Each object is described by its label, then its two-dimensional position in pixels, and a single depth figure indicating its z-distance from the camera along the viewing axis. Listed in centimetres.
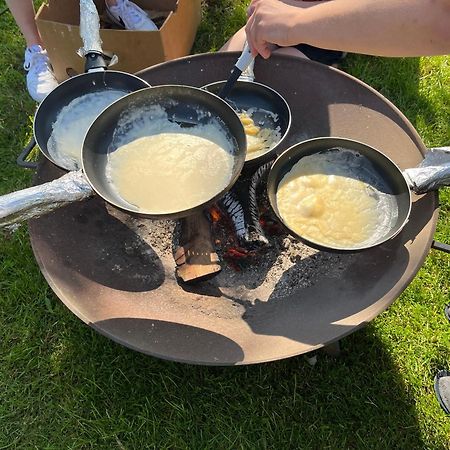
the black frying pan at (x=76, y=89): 189
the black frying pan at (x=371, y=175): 163
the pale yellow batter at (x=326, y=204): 164
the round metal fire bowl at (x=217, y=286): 153
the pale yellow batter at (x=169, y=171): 150
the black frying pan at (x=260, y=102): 196
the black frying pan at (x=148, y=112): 154
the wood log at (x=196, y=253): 172
